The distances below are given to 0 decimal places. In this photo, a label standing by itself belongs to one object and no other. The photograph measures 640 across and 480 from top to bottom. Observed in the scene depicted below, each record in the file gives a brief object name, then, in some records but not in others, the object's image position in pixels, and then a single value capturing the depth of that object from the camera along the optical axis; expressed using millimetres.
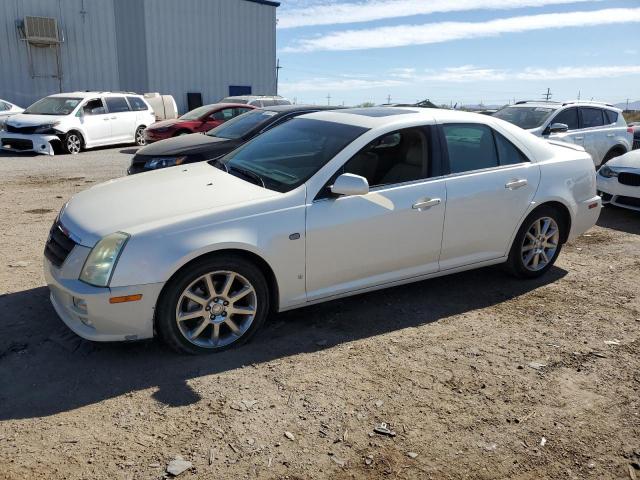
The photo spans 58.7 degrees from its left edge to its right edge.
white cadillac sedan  3598
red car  14508
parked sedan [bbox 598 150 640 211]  8117
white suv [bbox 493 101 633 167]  10203
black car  8445
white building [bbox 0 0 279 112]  22703
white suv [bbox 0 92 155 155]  14508
